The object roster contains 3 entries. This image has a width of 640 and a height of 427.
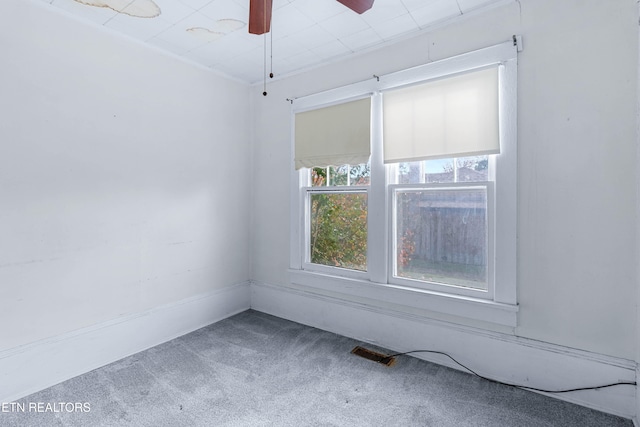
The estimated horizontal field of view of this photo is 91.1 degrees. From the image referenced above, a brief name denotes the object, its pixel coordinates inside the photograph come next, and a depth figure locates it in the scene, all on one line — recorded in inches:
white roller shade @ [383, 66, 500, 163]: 88.9
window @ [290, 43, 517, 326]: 87.7
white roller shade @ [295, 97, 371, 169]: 111.9
